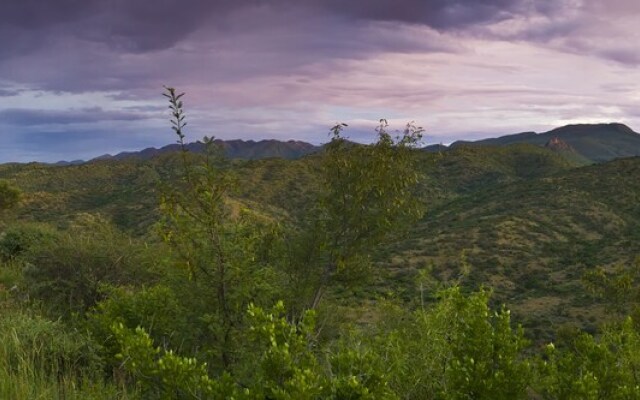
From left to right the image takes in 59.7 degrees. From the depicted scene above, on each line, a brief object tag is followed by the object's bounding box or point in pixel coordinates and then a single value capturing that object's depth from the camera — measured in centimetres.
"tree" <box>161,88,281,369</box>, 795
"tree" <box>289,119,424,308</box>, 1098
